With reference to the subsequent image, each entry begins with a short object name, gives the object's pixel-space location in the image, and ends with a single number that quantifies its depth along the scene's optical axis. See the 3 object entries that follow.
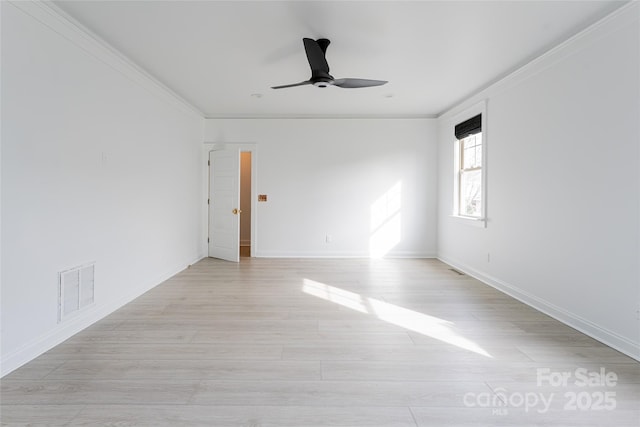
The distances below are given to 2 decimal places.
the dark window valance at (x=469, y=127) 4.38
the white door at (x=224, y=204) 5.48
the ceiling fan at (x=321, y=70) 2.80
